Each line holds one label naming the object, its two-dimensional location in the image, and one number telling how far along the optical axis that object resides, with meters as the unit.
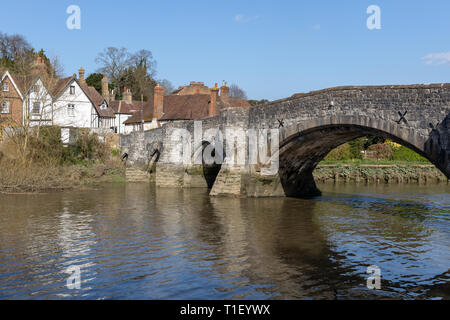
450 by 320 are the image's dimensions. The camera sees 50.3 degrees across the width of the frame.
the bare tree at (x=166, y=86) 87.04
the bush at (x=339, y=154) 40.97
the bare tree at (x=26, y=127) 28.08
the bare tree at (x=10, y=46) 60.18
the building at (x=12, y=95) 42.28
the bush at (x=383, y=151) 42.28
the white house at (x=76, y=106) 47.62
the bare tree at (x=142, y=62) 75.31
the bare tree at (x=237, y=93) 112.06
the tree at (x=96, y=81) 68.62
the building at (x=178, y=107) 44.69
